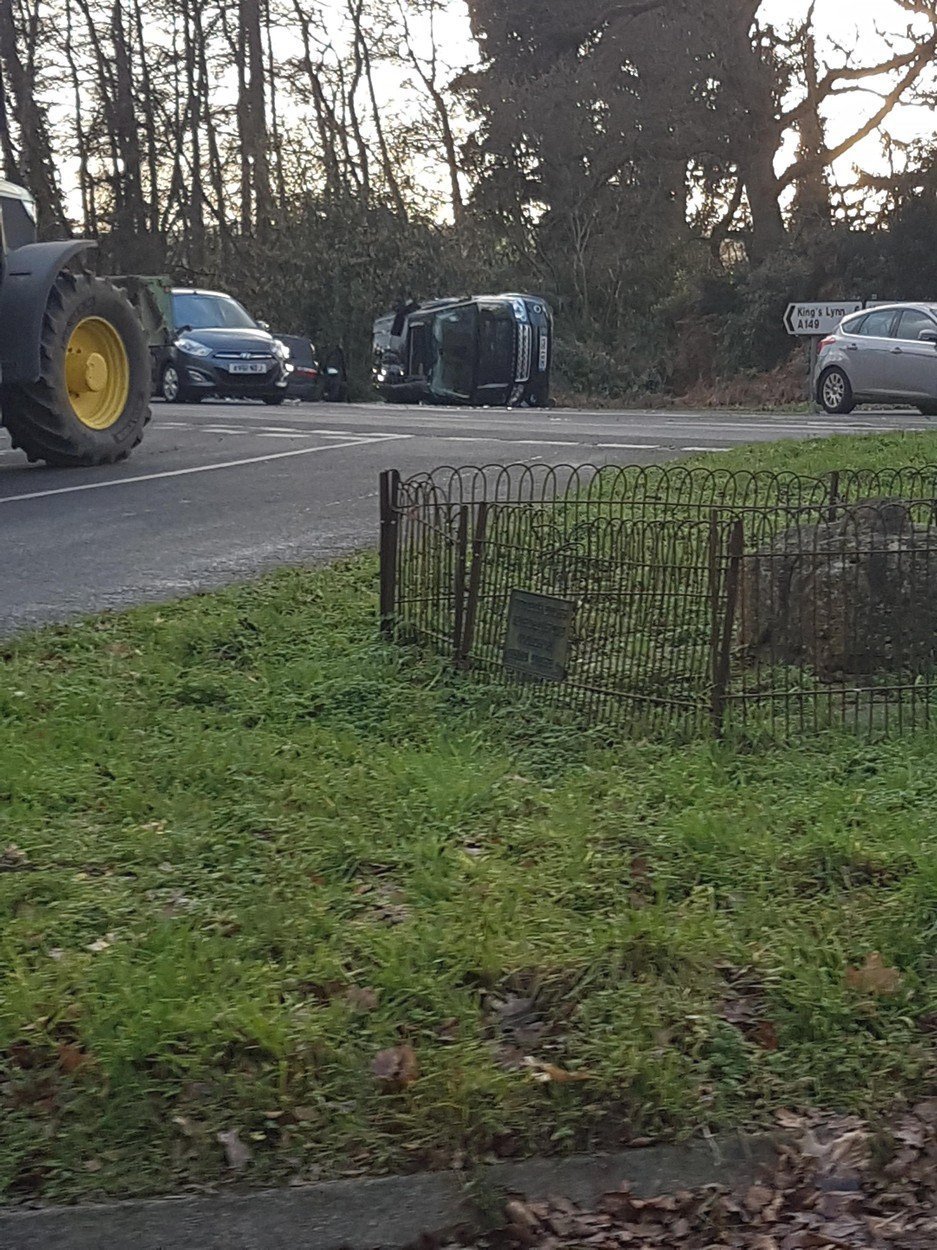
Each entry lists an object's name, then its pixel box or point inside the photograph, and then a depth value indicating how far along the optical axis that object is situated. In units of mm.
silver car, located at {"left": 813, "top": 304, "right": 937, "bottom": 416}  21500
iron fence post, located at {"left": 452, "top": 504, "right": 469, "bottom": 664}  6820
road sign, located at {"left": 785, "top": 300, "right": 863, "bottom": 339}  31781
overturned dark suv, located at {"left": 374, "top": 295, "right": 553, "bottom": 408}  30266
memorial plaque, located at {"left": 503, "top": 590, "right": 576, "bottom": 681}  6352
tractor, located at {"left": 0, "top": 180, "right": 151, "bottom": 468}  12578
